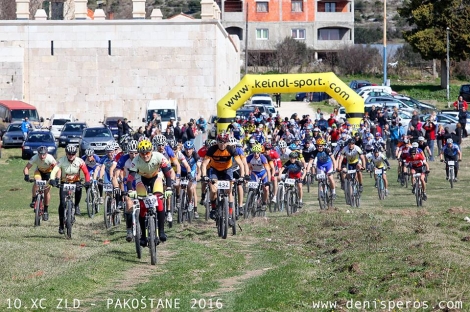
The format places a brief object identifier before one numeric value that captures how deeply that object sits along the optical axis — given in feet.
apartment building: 320.50
